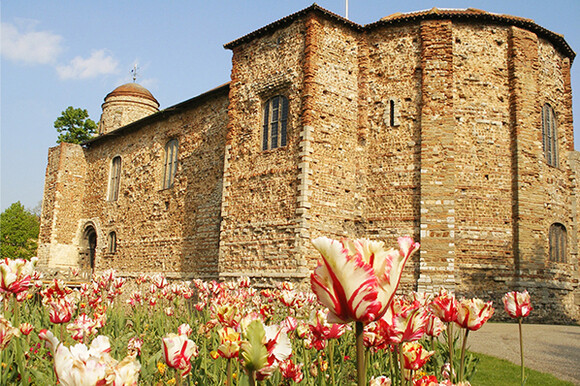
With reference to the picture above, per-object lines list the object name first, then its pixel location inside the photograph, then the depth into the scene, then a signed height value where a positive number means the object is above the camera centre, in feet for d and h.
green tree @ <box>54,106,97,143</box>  111.55 +29.05
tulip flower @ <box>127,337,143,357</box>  11.64 -2.11
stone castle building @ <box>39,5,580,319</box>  50.03 +12.43
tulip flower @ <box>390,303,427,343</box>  6.56 -0.75
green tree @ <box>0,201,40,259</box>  121.90 +4.88
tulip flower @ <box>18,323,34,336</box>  10.96 -1.66
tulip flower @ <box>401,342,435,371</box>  7.39 -1.31
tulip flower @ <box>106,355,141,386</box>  4.74 -1.12
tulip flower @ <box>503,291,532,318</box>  10.16 -0.67
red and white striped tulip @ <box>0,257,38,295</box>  10.18 -0.46
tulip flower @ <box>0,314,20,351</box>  7.44 -1.19
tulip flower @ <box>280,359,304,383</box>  8.49 -1.81
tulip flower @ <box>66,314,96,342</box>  10.53 -1.52
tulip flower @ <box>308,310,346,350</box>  9.16 -1.18
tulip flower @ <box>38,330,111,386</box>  4.61 -1.03
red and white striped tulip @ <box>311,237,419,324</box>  4.60 -0.11
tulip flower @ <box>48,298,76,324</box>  11.14 -1.28
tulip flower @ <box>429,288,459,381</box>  8.14 -0.64
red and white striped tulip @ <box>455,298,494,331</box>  8.04 -0.71
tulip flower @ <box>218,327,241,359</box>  6.43 -1.07
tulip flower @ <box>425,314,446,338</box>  9.32 -1.11
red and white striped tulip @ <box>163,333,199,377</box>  6.58 -1.20
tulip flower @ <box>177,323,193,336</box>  7.13 -1.04
